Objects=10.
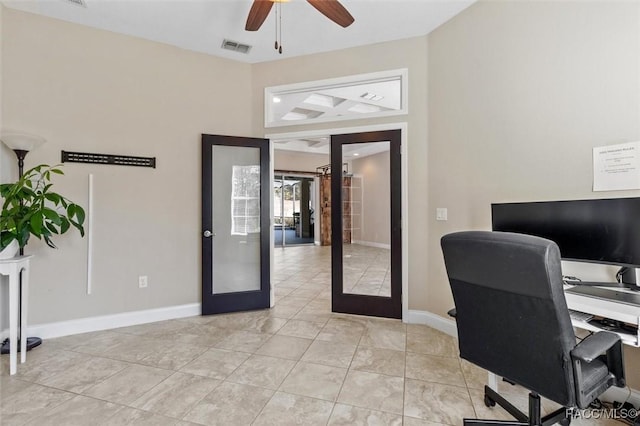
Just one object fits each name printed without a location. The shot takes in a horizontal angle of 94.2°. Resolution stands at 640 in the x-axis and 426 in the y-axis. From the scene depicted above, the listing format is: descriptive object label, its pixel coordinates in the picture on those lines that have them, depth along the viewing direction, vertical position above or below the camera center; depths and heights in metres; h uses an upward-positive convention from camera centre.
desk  1.41 -0.49
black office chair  1.23 -0.51
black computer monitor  1.70 -0.09
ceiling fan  2.22 +1.58
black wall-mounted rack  3.08 +0.60
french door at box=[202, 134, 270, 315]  3.62 -0.12
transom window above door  3.44 +1.74
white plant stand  2.31 -0.64
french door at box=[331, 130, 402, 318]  3.44 -0.24
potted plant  2.40 +0.00
